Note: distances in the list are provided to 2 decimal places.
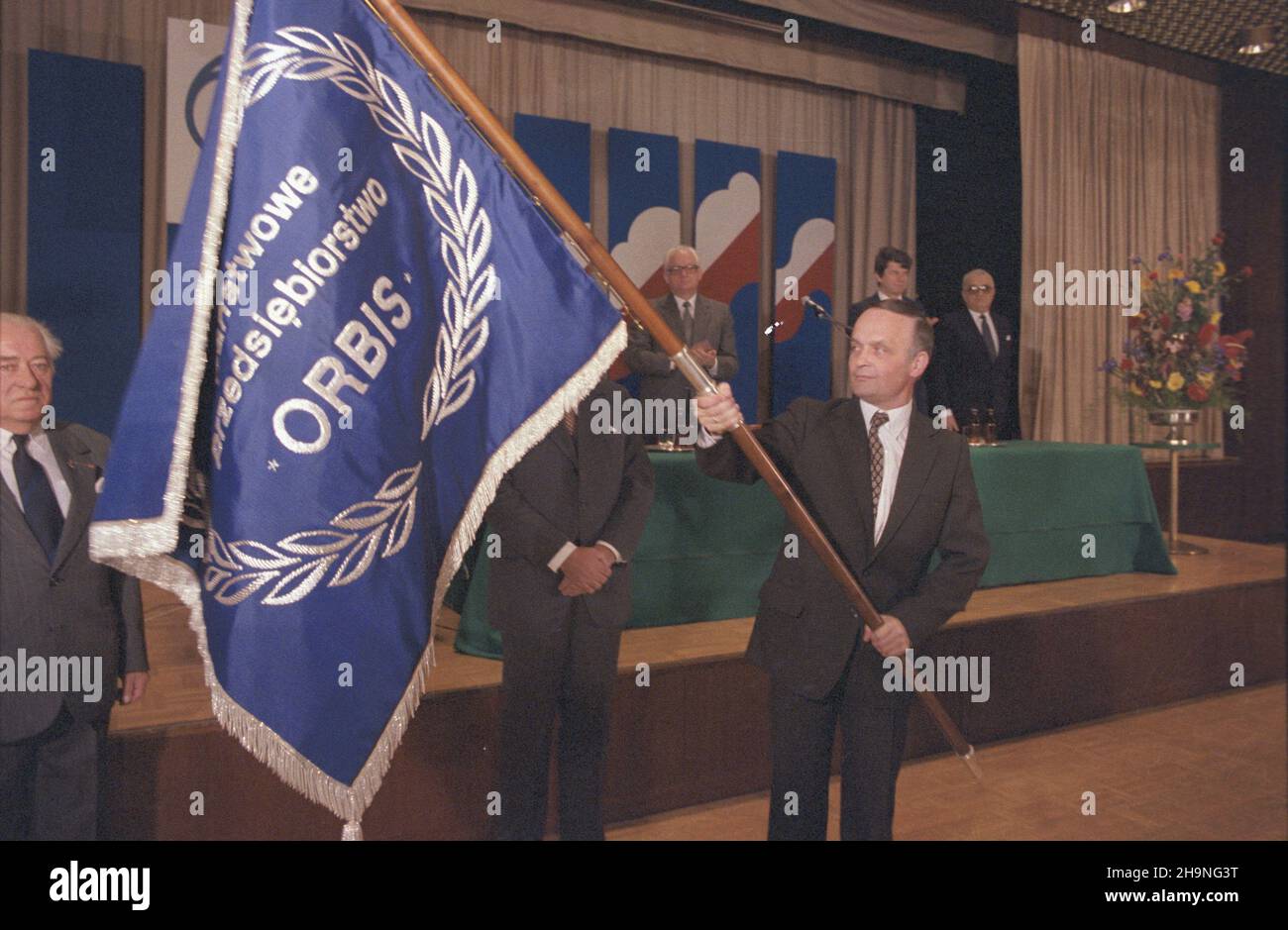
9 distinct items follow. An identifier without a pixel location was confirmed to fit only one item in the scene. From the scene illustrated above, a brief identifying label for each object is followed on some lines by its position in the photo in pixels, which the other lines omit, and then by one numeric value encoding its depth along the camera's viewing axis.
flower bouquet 5.39
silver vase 5.41
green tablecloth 3.73
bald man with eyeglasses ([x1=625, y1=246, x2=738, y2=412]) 4.75
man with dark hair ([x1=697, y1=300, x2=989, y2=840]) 2.20
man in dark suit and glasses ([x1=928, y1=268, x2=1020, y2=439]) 5.16
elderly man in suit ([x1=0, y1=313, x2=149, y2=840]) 2.07
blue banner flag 1.61
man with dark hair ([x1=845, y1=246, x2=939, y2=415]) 4.65
